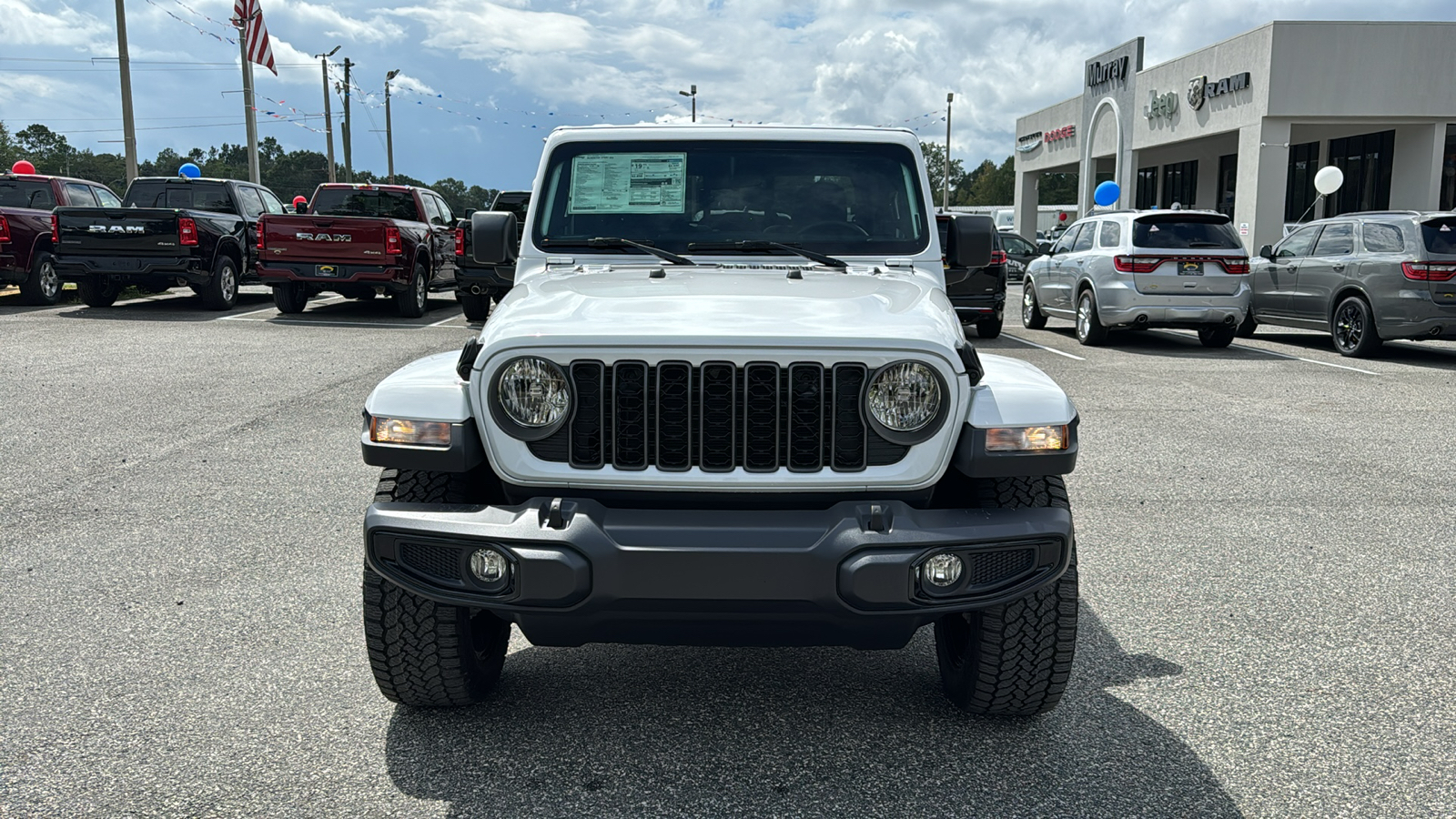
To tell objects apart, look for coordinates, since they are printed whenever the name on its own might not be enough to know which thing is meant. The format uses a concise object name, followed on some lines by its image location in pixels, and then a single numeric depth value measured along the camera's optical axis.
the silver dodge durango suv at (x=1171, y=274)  14.23
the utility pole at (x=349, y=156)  49.41
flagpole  31.30
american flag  30.72
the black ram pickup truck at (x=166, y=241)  16.70
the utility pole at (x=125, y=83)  27.92
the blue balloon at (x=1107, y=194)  30.36
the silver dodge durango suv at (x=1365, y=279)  12.79
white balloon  25.00
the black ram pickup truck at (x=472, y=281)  16.61
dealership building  27.66
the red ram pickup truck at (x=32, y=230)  17.16
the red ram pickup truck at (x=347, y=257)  16.64
